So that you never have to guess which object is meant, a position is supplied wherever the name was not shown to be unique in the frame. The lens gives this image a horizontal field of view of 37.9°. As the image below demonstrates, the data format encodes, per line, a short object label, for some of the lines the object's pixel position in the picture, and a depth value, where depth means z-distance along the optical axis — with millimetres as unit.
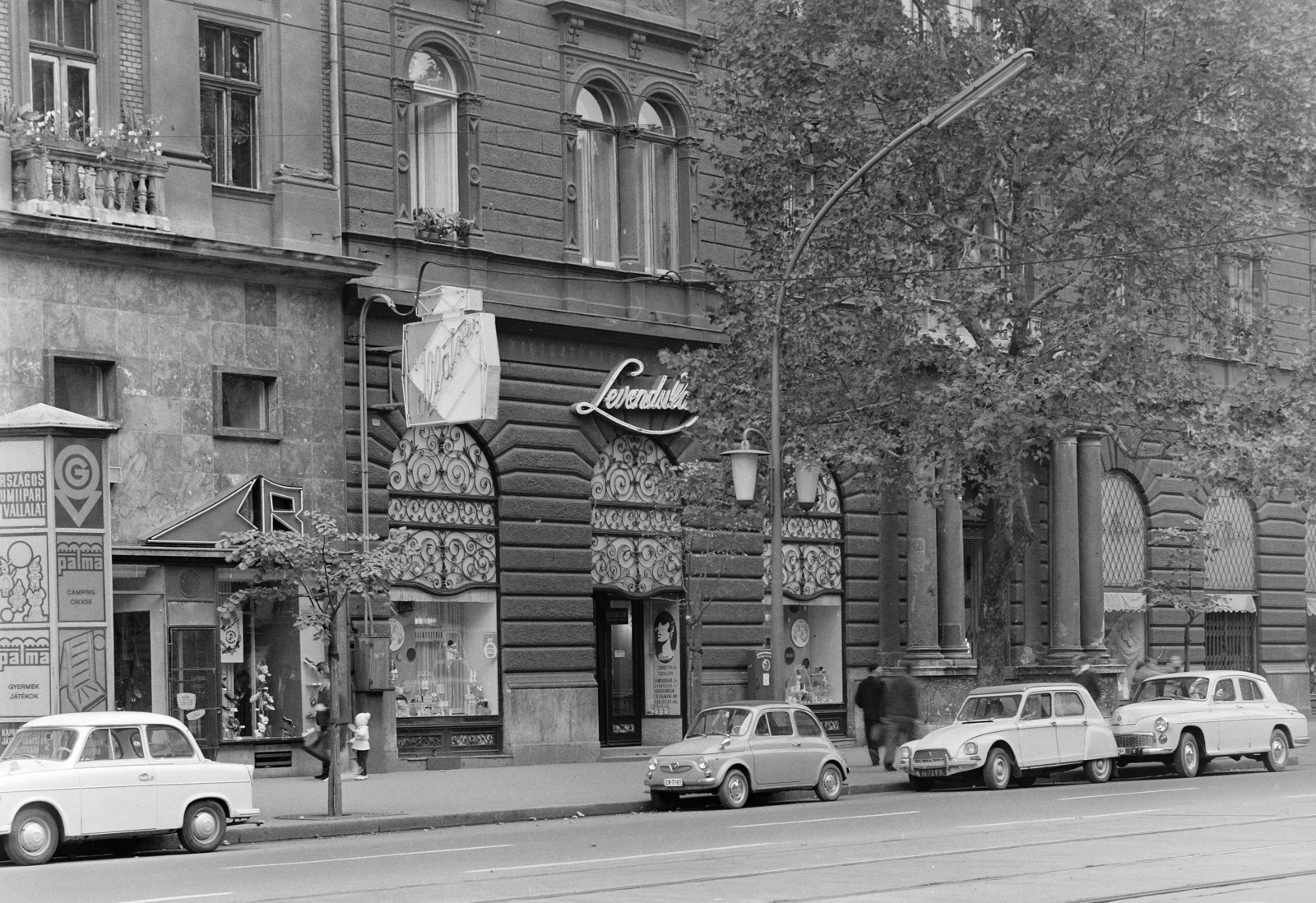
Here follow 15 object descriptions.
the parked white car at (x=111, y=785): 18781
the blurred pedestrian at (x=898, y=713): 29859
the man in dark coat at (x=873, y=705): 30109
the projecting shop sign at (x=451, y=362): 29016
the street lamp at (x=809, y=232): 24984
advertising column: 22359
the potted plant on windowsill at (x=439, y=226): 31031
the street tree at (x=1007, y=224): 27766
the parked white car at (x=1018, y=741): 26641
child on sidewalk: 27422
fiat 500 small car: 24297
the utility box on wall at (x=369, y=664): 29062
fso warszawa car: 28750
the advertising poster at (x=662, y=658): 34938
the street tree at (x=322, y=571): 22328
